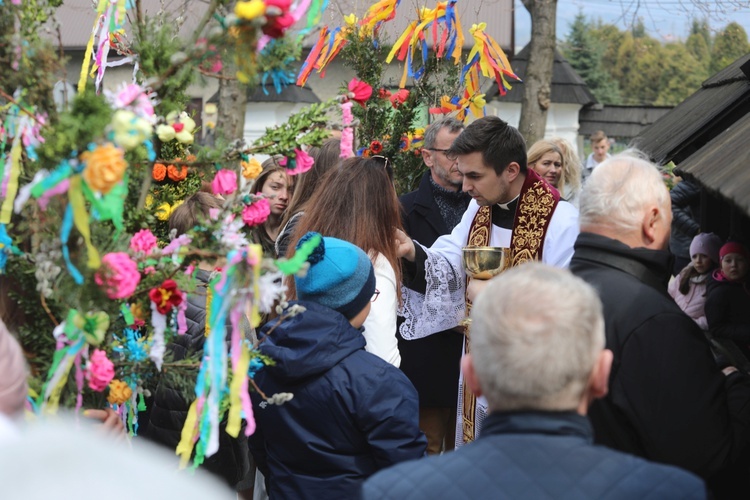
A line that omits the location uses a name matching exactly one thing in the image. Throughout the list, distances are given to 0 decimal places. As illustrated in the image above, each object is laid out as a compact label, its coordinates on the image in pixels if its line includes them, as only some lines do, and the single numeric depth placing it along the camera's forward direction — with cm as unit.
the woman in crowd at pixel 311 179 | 466
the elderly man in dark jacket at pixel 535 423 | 174
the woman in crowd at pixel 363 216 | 382
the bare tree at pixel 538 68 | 967
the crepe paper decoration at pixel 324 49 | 632
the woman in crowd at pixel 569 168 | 654
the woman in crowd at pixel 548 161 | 641
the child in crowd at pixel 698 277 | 511
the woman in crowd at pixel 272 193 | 523
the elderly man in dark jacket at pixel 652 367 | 260
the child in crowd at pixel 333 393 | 293
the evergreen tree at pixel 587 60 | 3225
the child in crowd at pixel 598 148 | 1231
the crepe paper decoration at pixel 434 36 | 618
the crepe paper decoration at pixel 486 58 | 631
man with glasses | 473
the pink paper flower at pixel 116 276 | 211
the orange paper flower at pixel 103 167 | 187
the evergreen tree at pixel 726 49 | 1118
